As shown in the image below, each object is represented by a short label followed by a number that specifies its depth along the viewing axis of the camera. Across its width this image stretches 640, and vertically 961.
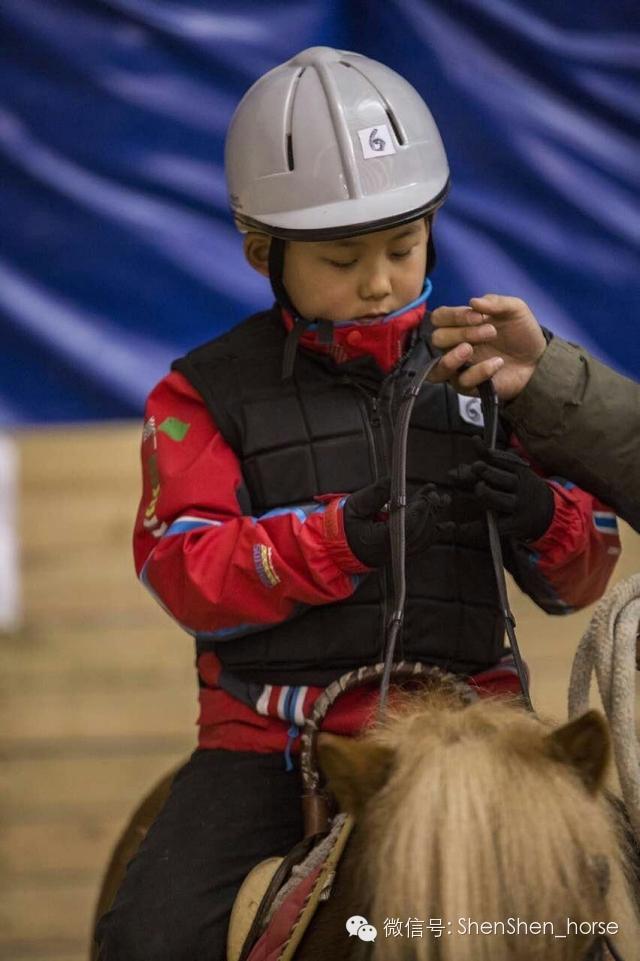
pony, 4.53
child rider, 4.99
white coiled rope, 4.78
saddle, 4.73
